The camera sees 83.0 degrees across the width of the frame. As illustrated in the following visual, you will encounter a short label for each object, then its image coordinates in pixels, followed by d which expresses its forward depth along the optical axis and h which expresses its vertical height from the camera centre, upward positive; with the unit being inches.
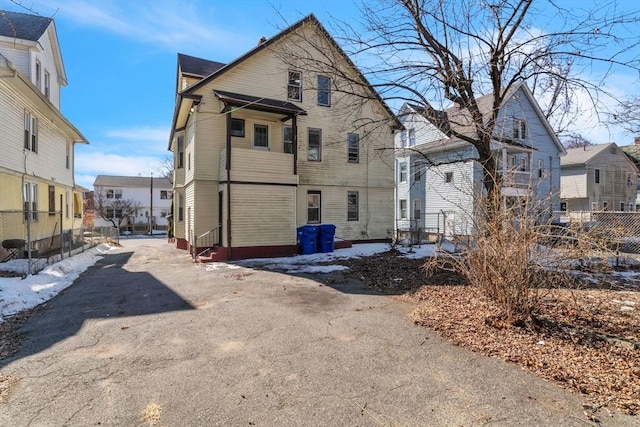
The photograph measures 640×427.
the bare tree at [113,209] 1822.1 +18.9
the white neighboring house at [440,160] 888.9 +139.4
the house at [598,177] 1321.4 +136.1
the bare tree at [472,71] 328.8 +135.7
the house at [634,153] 1543.6 +265.8
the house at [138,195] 1936.5 +96.3
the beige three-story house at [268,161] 555.5 +90.9
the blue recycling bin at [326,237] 589.6 -39.7
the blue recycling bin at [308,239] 580.4 -42.1
